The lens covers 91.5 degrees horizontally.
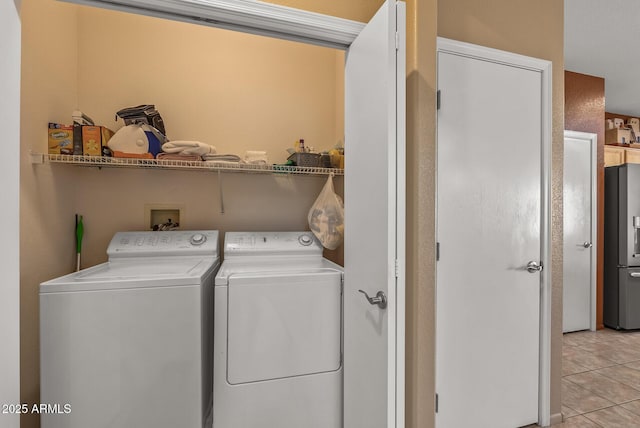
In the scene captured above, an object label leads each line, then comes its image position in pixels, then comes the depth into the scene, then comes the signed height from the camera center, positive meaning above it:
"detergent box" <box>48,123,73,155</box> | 1.78 +0.43
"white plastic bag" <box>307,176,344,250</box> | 2.12 -0.04
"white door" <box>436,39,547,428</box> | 1.66 -0.12
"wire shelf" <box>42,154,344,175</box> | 1.78 +0.31
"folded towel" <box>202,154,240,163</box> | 2.11 +0.38
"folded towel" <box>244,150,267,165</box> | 2.19 +0.40
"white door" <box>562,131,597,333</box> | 3.28 -0.09
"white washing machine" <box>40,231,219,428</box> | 1.41 -0.64
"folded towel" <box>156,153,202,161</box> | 1.99 +0.37
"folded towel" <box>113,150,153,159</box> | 1.91 +0.37
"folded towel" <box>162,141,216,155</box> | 2.00 +0.43
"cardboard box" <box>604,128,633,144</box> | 3.93 +1.01
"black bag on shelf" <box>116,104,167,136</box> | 1.98 +0.64
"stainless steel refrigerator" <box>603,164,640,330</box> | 3.39 -0.33
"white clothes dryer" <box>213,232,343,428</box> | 1.59 -0.71
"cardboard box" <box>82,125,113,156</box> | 1.84 +0.44
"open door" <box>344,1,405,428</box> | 1.09 +0.00
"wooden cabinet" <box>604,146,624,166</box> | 3.80 +0.73
